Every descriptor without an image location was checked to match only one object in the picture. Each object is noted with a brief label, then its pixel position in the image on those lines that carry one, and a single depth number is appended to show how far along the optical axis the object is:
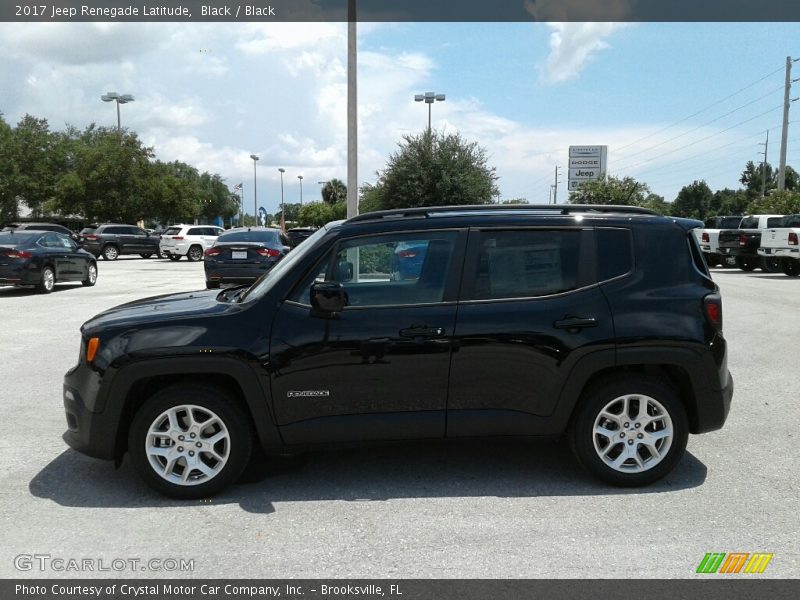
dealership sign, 71.00
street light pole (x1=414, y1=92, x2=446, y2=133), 36.22
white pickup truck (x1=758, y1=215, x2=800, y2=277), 23.16
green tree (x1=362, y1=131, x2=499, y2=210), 31.86
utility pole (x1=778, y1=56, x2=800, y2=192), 43.38
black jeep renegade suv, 4.38
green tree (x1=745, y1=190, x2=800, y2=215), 37.31
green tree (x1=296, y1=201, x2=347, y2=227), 89.38
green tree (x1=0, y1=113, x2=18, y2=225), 48.91
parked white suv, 33.81
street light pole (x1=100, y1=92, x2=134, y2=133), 49.38
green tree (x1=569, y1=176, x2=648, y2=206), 56.84
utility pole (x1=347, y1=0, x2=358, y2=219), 15.27
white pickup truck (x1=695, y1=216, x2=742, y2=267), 27.38
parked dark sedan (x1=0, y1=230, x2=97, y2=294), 16.17
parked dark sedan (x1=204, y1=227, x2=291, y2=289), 16.41
